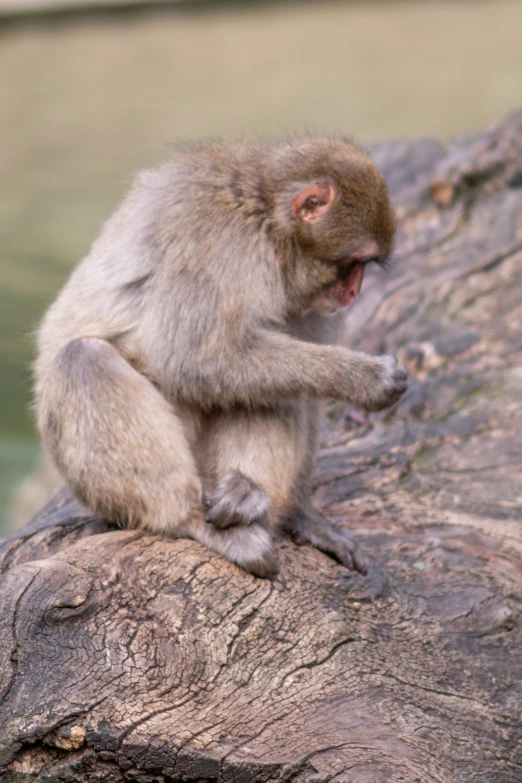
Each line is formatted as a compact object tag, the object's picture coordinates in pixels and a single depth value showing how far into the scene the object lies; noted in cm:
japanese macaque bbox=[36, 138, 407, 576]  710
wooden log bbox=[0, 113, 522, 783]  570
